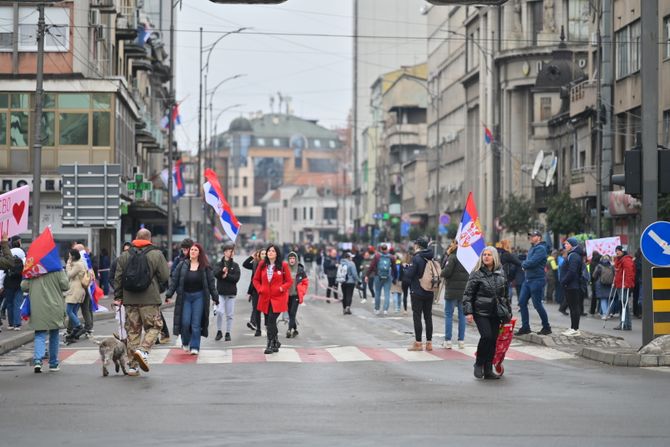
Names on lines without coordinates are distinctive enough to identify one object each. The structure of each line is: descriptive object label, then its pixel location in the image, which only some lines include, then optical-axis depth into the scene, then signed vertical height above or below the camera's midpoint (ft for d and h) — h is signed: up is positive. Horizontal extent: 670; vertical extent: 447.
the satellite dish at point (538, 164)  210.18 +11.18
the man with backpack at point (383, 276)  116.88 -3.35
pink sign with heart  71.41 +1.29
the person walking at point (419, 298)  67.56 -3.00
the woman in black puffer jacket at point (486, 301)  52.65 -2.45
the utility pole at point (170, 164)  160.15 +8.53
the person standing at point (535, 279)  72.33 -2.21
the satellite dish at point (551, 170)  214.07 +10.32
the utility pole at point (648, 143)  59.77 +4.07
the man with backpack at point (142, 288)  56.39 -2.12
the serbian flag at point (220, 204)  103.09 +2.48
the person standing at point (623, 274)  94.82 -2.51
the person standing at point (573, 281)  73.10 -2.37
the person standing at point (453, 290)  70.18 -2.73
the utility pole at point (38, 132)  100.83 +7.76
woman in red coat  66.18 -2.50
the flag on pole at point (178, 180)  209.77 +8.62
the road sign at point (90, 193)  119.44 +3.67
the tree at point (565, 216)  181.37 +2.78
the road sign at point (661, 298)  59.41 -2.58
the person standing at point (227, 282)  77.25 -2.56
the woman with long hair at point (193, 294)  64.64 -2.71
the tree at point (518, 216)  210.38 +3.22
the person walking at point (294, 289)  80.44 -3.23
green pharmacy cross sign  146.61 +5.44
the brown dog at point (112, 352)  53.21 -4.47
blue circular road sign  57.62 -0.23
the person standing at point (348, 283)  115.55 -3.87
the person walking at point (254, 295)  79.88 -3.40
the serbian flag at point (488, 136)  239.99 +17.80
